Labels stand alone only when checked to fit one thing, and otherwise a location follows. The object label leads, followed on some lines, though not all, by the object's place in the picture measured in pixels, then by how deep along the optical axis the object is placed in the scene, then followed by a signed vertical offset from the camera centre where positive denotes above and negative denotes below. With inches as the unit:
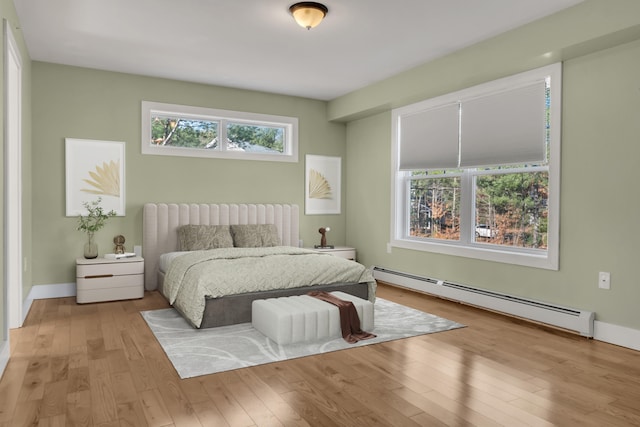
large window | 162.6 +16.2
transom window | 223.1 +39.2
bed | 151.3 -21.8
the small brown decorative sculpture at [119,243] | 203.6 -17.2
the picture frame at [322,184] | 264.4 +13.9
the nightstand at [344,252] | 247.4 -24.9
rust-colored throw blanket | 139.1 -36.1
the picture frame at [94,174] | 201.9 +14.4
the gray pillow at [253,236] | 217.8 -14.5
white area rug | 119.2 -41.2
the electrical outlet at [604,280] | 142.2 -22.4
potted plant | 197.8 -6.9
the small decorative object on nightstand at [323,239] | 255.3 -18.2
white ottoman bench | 131.6 -33.9
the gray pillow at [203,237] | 208.7 -14.8
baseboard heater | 147.9 -36.4
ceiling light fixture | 137.3 +60.4
